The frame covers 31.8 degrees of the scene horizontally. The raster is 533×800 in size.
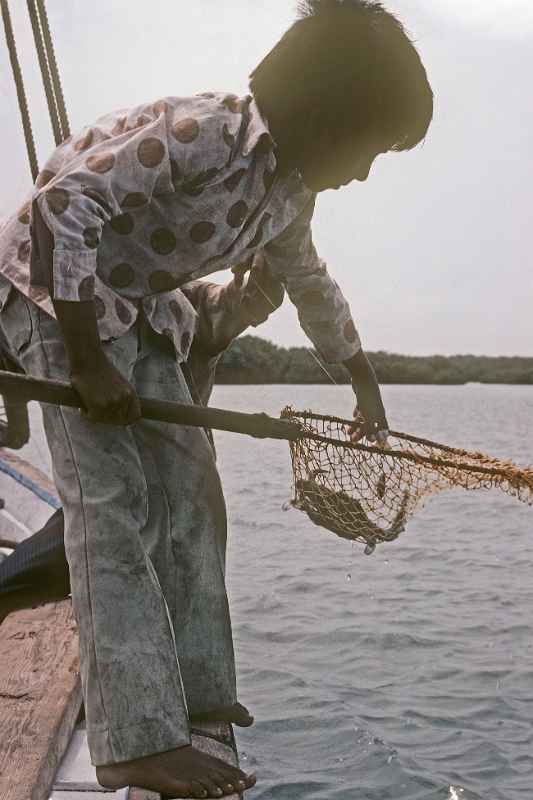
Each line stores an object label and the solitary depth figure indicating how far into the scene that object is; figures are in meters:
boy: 2.05
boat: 2.19
